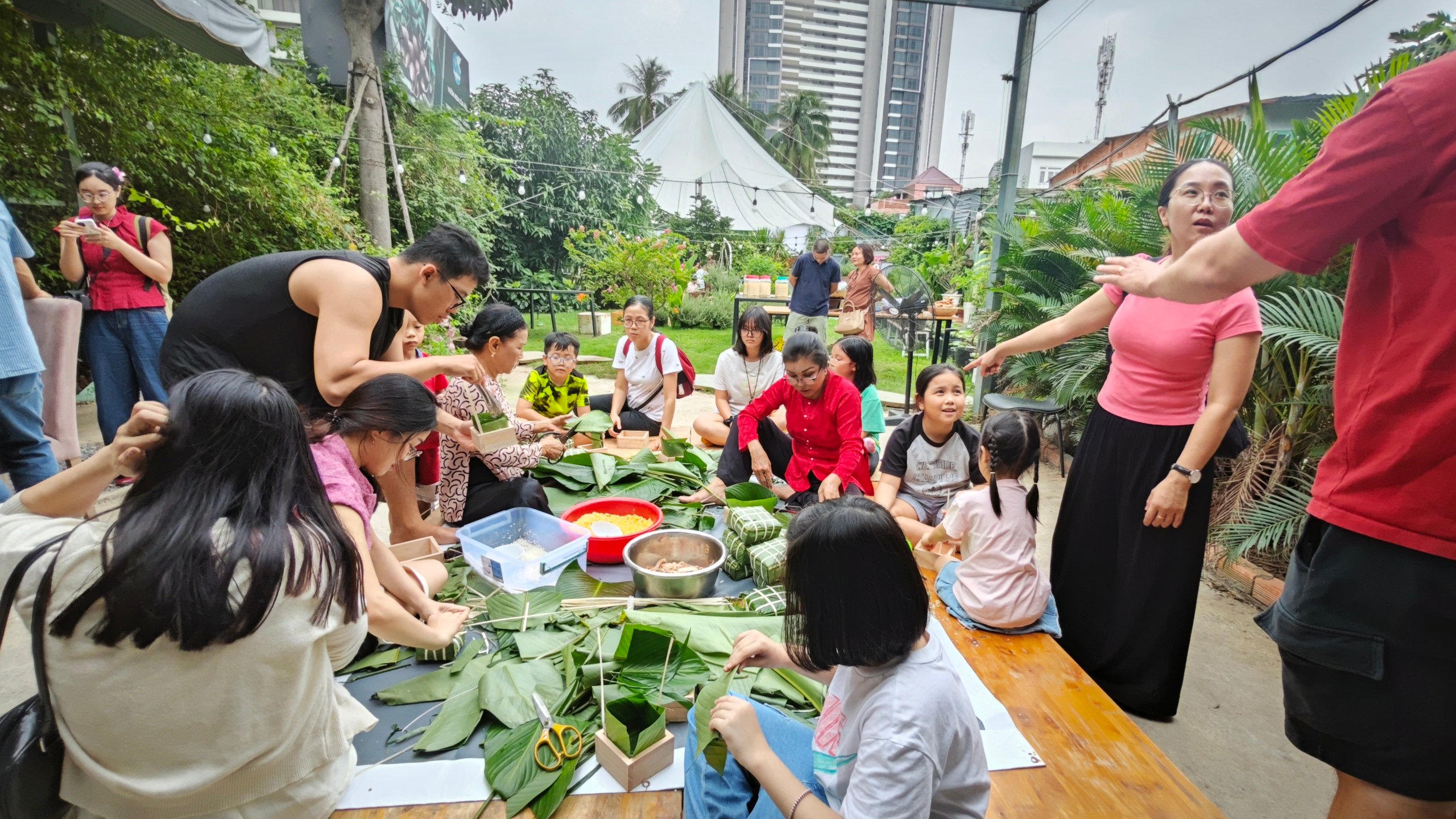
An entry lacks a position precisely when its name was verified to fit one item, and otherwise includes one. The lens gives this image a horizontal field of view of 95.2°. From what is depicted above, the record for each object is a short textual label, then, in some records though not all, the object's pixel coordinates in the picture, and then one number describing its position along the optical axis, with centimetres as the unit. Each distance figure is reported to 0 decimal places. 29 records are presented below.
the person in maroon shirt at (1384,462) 96
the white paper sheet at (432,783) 146
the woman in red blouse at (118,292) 358
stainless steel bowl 219
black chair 477
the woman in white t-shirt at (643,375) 432
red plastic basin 250
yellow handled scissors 152
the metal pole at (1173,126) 439
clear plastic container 229
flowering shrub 1132
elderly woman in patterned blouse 291
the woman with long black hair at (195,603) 109
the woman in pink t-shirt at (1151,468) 187
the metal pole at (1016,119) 517
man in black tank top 199
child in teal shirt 374
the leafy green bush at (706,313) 1257
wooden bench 147
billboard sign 676
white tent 1590
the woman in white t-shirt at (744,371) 406
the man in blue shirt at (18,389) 263
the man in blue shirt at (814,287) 744
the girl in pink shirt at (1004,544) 216
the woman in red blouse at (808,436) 312
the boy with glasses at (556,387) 391
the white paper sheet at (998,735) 163
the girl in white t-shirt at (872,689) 106
